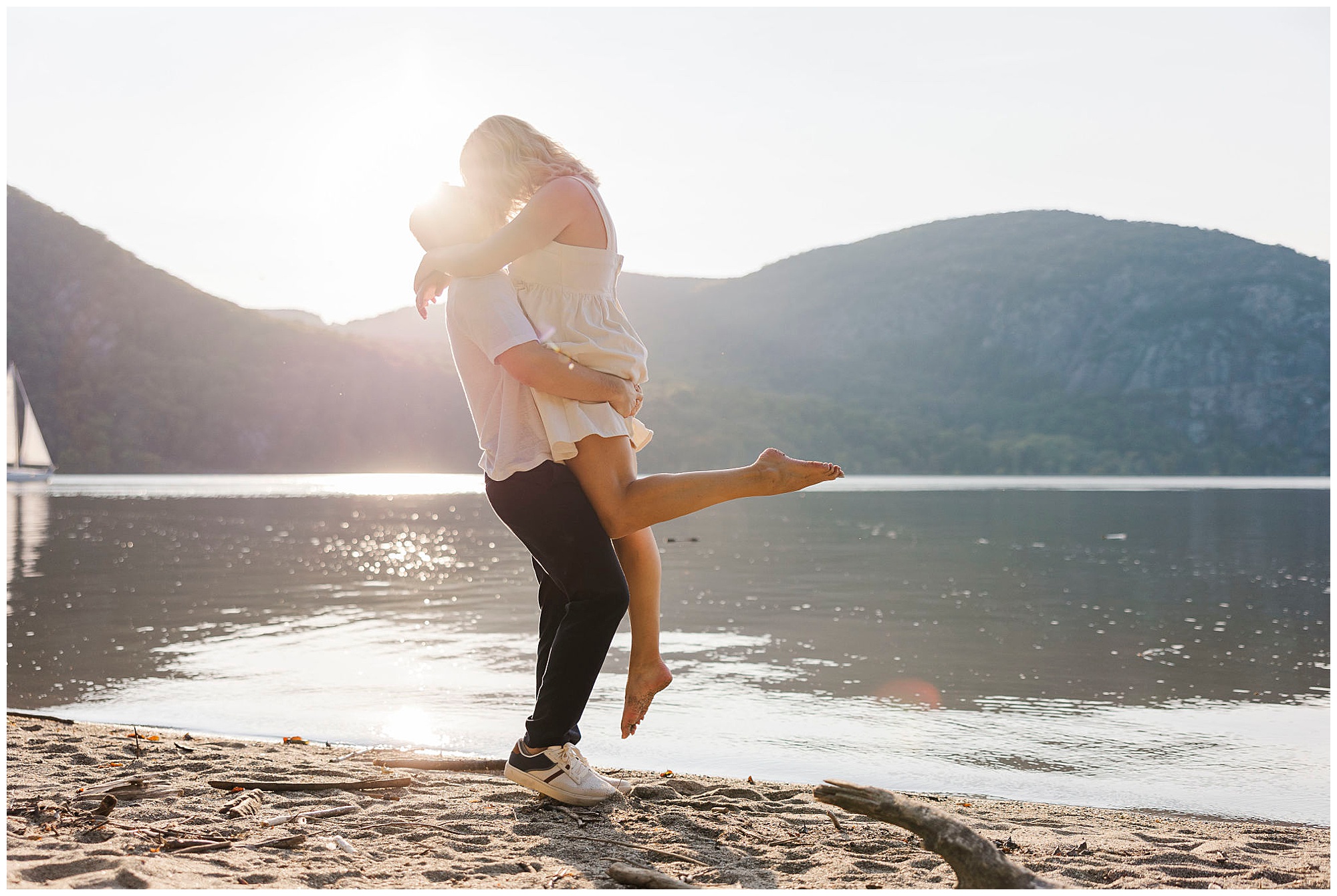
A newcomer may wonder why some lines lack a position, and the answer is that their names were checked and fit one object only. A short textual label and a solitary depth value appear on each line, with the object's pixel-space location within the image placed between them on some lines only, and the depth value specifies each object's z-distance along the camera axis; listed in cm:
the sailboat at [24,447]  5538
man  301
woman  304
